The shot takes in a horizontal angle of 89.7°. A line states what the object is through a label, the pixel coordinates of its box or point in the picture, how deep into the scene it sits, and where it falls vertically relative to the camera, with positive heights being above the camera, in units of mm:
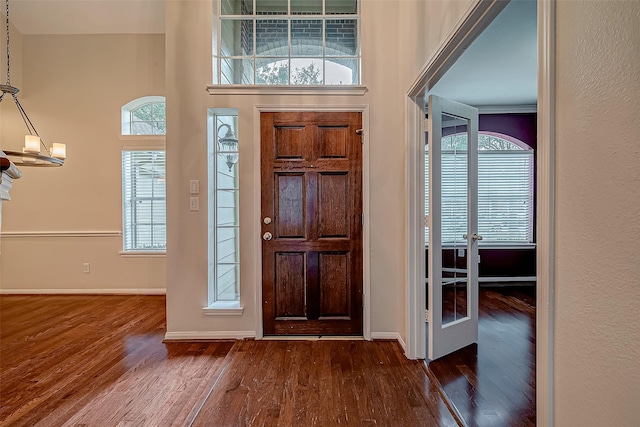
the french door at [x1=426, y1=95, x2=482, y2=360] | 2414 -136
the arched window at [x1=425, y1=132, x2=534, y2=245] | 4703 +317
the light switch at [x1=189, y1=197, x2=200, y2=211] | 2818 +67
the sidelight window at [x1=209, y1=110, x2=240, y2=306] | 2912 +6
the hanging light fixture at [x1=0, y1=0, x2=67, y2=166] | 2329 +527
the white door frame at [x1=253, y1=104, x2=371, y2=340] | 2805 +172
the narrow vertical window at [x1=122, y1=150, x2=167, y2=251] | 4547 +123
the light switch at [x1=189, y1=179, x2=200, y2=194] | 2816 +206
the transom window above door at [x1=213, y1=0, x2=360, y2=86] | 2992 +1608
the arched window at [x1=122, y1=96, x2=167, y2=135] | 4586 +1327
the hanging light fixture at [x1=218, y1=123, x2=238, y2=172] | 3018 +608
